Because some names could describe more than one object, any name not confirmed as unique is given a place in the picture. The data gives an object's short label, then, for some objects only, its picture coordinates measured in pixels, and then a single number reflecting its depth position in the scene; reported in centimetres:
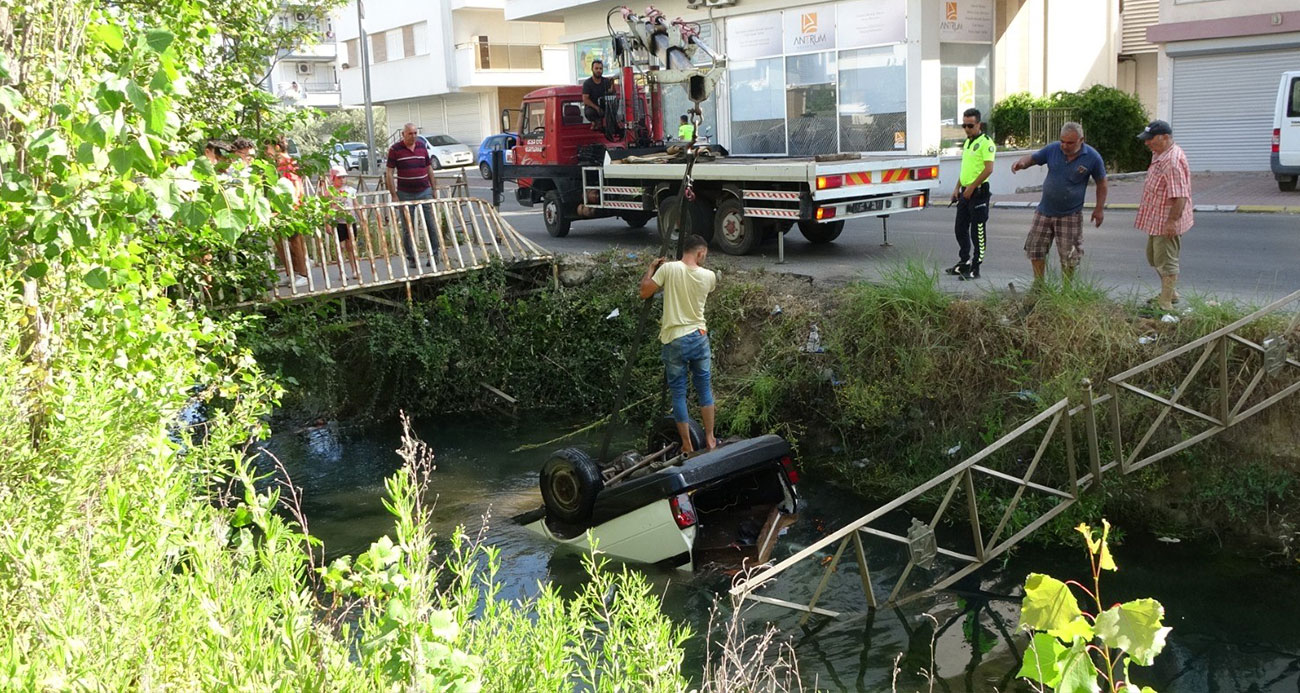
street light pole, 3161
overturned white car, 750
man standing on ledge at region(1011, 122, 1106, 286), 945
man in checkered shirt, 855
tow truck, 1309
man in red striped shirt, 1338
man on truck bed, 1647
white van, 1827
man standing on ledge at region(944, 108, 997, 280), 1098
